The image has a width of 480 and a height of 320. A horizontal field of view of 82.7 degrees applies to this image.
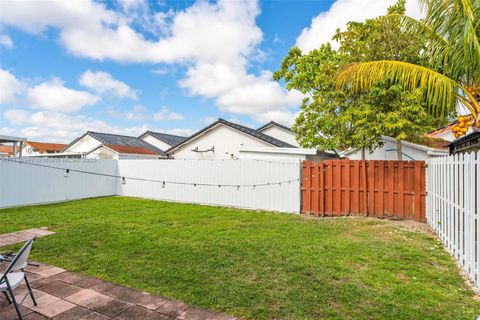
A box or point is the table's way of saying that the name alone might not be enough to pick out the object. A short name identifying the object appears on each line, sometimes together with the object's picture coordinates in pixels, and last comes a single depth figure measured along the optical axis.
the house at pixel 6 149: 37.92
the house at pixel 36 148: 35.12
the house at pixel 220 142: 16.09
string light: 9.87
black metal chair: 2.76
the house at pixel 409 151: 12.23
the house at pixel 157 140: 31.67
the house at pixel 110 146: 21.82
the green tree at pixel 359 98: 8.20
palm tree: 5.30
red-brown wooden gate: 7.90
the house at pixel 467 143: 5.63
